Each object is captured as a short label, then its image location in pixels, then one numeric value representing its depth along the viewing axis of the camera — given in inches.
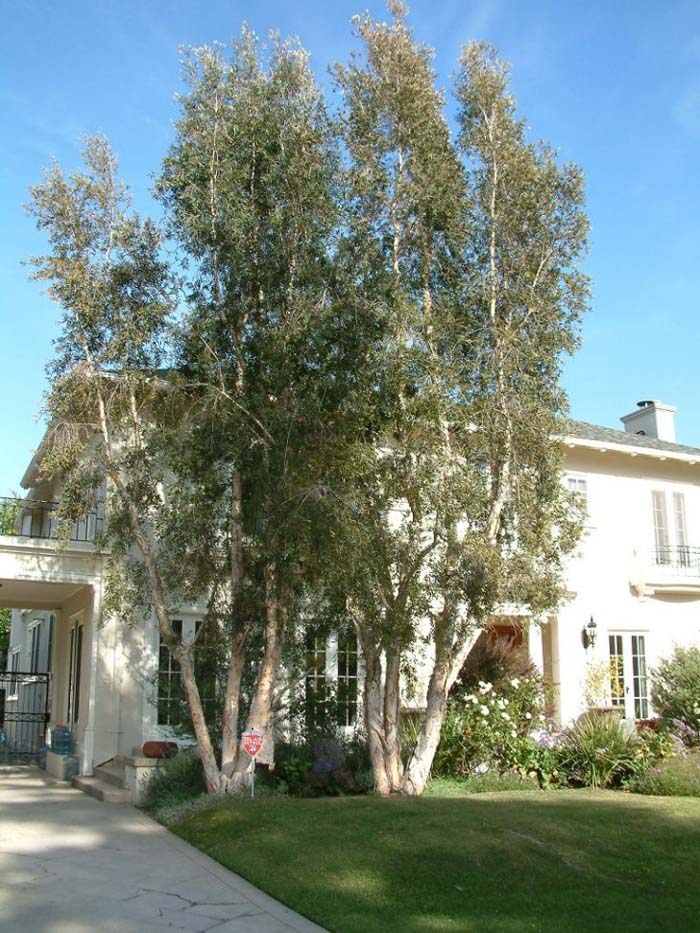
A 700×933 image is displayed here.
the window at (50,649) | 831.1
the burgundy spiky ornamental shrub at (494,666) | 586.2
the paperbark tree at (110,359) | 469.4
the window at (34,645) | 957.2
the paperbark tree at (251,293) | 448.1
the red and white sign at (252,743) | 426.6
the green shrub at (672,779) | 471.2
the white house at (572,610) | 589.9
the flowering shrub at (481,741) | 516.7
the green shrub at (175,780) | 469.8
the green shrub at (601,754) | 504.4
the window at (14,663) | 1092.1
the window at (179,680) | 495.2
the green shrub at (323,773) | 474.6
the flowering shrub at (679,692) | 601.0
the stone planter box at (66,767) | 593.0
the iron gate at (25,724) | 785.6
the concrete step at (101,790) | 497.4
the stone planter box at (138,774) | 492.4
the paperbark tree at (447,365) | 444.8
